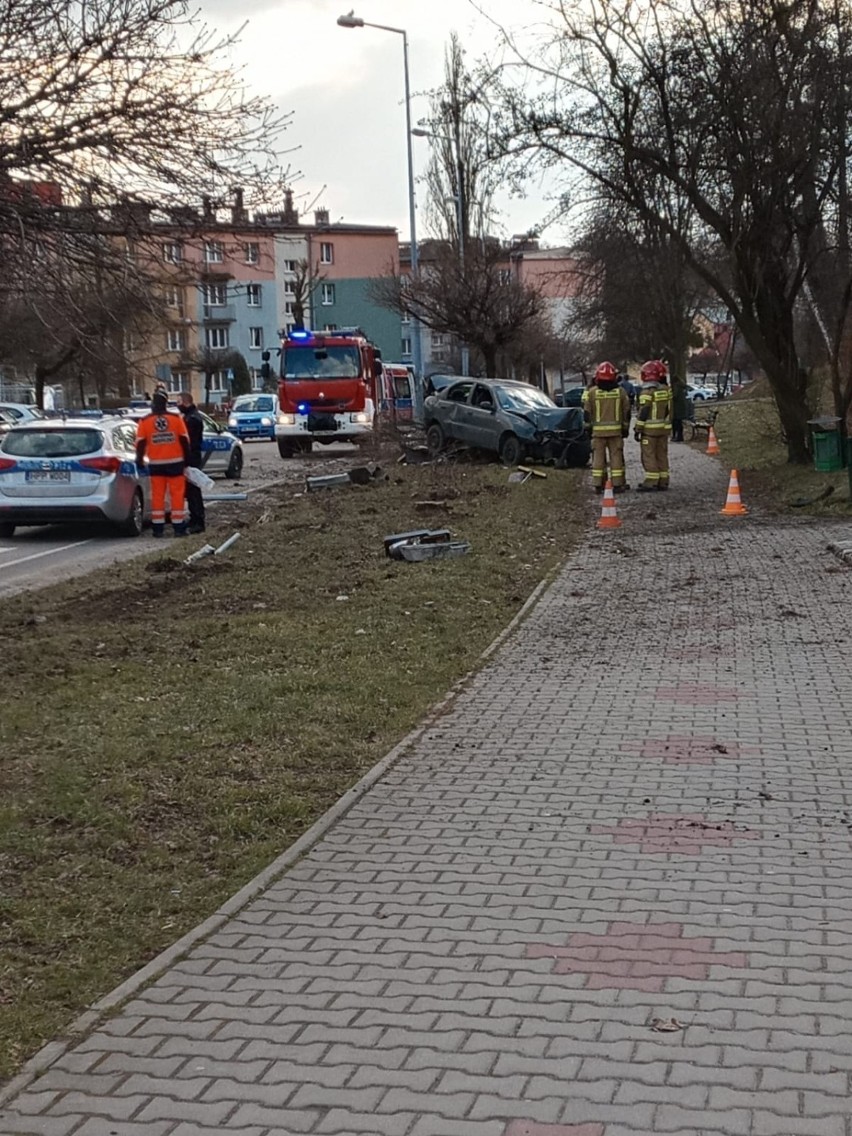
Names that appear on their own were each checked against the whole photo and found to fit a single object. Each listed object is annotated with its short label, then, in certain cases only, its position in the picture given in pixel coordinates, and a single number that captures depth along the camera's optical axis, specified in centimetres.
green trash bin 2066
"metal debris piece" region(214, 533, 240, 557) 1581
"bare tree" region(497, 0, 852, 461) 1998
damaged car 2711
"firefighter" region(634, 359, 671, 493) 1997
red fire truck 3353
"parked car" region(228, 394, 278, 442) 5247
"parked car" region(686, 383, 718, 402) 8426
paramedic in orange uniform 1697
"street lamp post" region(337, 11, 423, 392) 4281
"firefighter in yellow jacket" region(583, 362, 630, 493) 1994
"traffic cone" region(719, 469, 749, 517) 1820
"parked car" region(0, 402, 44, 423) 4212
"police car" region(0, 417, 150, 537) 1770
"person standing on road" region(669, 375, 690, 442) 4028
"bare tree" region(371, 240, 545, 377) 4075
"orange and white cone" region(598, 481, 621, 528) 1756
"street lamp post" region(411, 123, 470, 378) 4325
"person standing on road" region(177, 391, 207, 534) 1839
